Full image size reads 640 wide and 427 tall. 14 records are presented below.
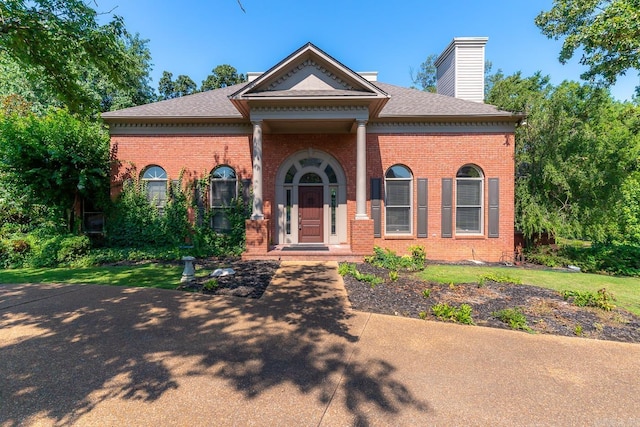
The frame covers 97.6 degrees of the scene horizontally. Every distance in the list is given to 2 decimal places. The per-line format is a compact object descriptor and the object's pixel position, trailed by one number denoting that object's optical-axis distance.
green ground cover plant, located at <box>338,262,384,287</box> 6.96
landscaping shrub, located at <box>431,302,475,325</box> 4.73
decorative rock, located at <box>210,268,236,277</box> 7.32
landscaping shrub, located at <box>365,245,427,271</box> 8.88
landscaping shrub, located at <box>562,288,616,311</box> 5.32
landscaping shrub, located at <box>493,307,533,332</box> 4.55
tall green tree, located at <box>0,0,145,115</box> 7.50
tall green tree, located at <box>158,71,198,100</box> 34.59
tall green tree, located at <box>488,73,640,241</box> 9.84
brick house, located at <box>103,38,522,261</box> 11.04
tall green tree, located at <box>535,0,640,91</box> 8.53
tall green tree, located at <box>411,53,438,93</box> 35.41
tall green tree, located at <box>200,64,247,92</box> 33.72
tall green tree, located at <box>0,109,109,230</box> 9.42
